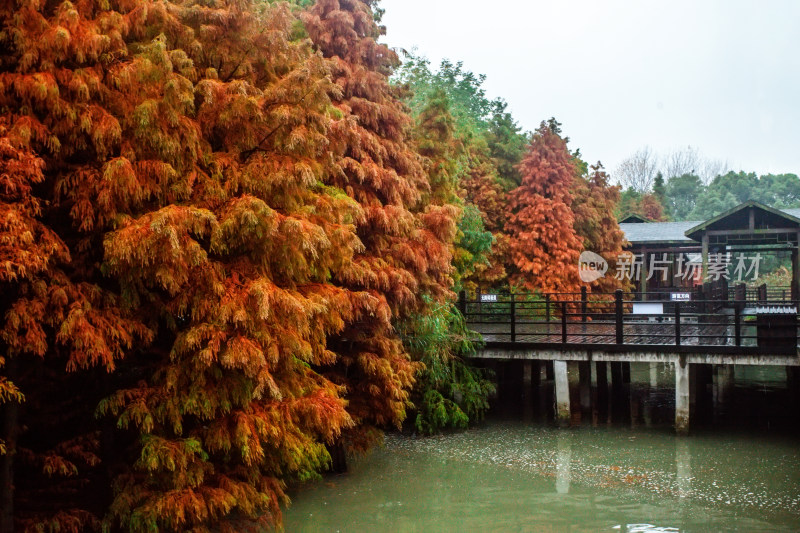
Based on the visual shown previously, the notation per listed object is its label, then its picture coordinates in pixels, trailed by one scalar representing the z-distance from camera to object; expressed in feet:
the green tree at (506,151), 78.84
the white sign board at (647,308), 58.03
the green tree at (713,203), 200.95
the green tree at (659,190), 192.66
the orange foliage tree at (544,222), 72.08
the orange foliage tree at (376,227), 35.83
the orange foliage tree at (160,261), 21.52
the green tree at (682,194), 227.81
